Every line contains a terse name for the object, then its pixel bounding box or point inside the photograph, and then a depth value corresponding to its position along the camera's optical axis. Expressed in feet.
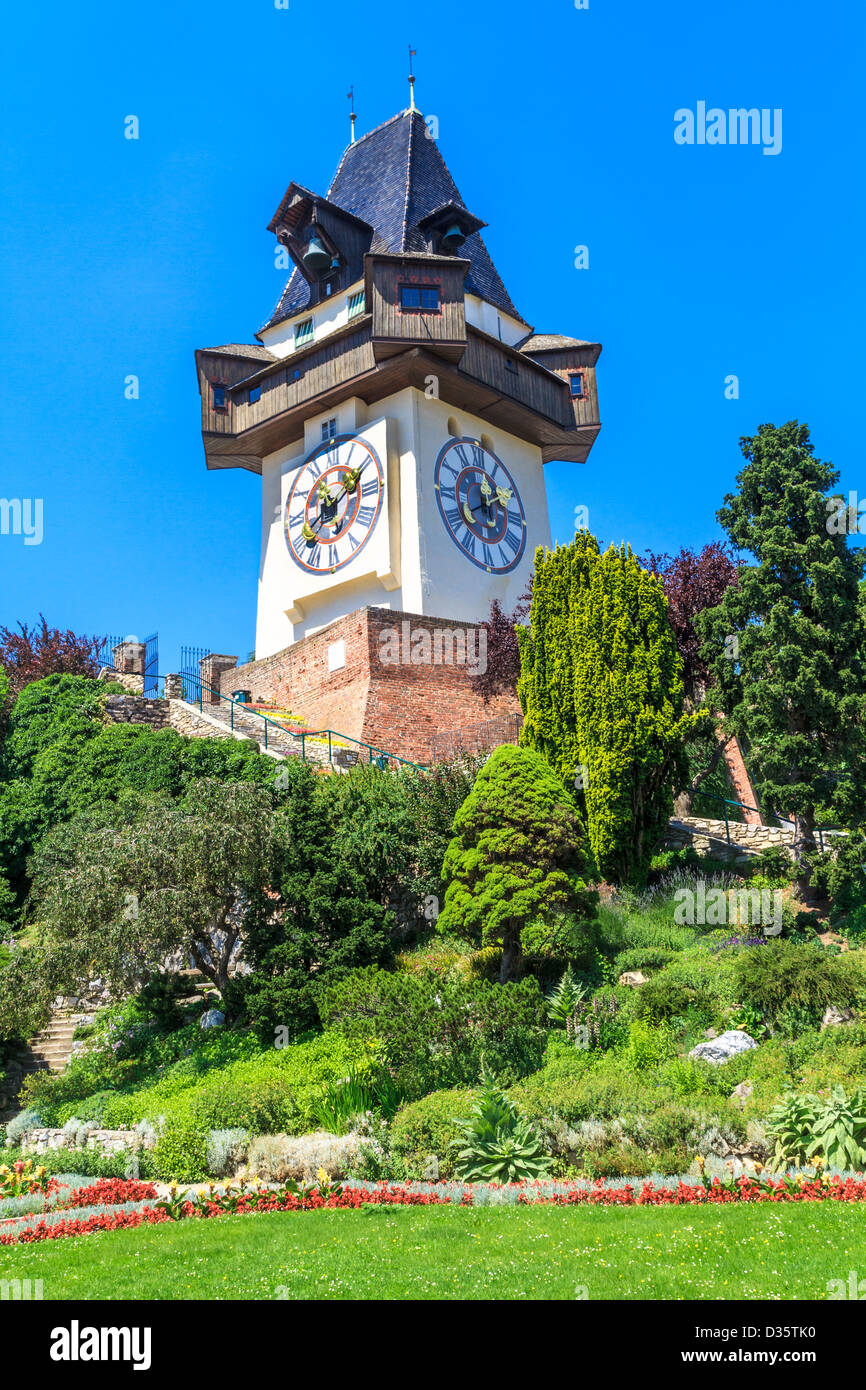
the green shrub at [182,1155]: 37.14
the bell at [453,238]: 101.50
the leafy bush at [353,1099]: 38.45
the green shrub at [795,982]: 39.27
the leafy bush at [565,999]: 43.27
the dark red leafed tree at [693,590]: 73.20
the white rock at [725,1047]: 38.42
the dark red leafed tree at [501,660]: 85.81
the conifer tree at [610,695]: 55.11
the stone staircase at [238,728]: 76.33
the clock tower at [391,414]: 93.04
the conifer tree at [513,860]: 46.09
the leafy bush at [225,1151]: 37.14
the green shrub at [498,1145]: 33.37
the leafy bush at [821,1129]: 30.48
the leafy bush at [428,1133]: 34.68
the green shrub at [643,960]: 47.21
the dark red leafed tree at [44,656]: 101.35
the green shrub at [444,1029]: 40.57
